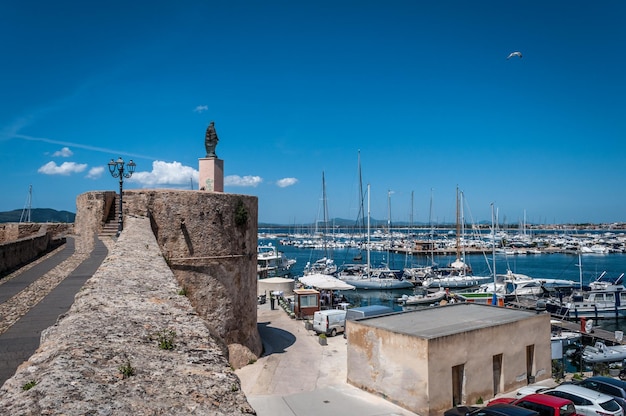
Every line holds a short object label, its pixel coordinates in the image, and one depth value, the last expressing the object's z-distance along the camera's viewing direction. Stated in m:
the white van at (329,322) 24.17
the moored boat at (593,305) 36.34
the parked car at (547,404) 11.97
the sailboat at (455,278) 51.56
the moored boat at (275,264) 60.31
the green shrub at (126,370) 2.92
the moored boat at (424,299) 42.28
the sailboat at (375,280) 51.41
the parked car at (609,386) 13.84
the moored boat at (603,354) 23.47
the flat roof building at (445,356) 13.93
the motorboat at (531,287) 45.31
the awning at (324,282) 35.72
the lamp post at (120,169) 15.48
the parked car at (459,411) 12.68
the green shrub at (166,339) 3.57
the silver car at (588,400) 12.83
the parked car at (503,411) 11.15
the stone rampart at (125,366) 2.48
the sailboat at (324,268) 59.20
